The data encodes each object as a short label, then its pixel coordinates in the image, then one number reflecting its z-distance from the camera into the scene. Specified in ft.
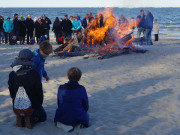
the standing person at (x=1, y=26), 54.28
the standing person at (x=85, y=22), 58.70
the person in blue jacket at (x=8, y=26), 53.06
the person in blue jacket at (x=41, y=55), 16.60
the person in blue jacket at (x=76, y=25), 56.51
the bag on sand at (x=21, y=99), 14.84
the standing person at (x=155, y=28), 62.58
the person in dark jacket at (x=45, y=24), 55.93
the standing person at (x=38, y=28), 54.90
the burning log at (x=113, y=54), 37.68
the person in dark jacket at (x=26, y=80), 14.65
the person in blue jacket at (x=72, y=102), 14.88
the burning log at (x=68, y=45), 40.94
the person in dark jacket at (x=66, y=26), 54.70
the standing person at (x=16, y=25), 53.62
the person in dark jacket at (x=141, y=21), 52.94
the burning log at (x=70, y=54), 40.81
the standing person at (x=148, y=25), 50.96
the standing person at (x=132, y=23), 58.02
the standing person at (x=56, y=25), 56.78
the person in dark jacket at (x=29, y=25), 55.26
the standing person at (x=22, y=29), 54.97
